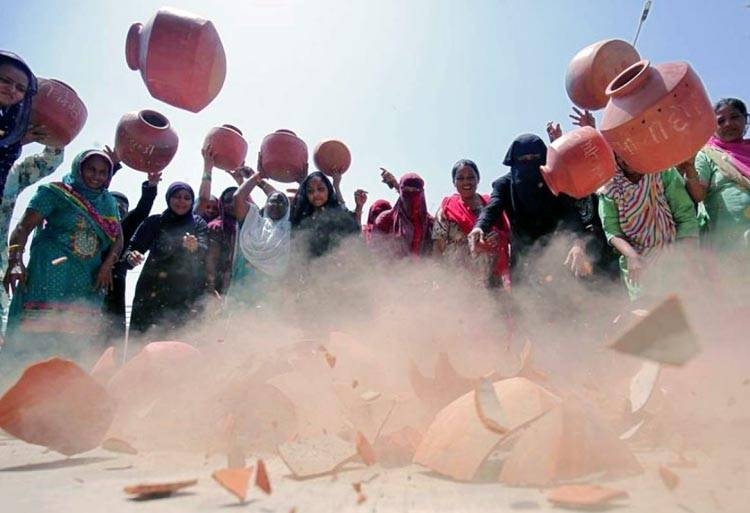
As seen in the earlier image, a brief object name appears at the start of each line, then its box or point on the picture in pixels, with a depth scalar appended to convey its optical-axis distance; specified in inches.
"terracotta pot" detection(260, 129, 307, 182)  188.2
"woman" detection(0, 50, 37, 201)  124.3
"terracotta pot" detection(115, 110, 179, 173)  166.1
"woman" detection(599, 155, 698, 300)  130.9
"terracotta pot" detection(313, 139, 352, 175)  200.2
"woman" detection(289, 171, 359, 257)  175.0
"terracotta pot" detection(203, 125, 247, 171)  196.2
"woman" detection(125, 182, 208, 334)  174.2
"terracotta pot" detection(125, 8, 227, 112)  131.6
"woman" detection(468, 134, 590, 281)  157.6
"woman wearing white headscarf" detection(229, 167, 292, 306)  174.7
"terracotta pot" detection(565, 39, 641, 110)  142.9
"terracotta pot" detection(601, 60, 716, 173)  112.8
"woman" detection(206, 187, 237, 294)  187.2
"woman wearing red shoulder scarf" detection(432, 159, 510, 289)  166.1
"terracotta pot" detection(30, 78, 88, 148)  151.3
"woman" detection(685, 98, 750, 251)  133.2
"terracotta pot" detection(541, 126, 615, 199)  129.3
